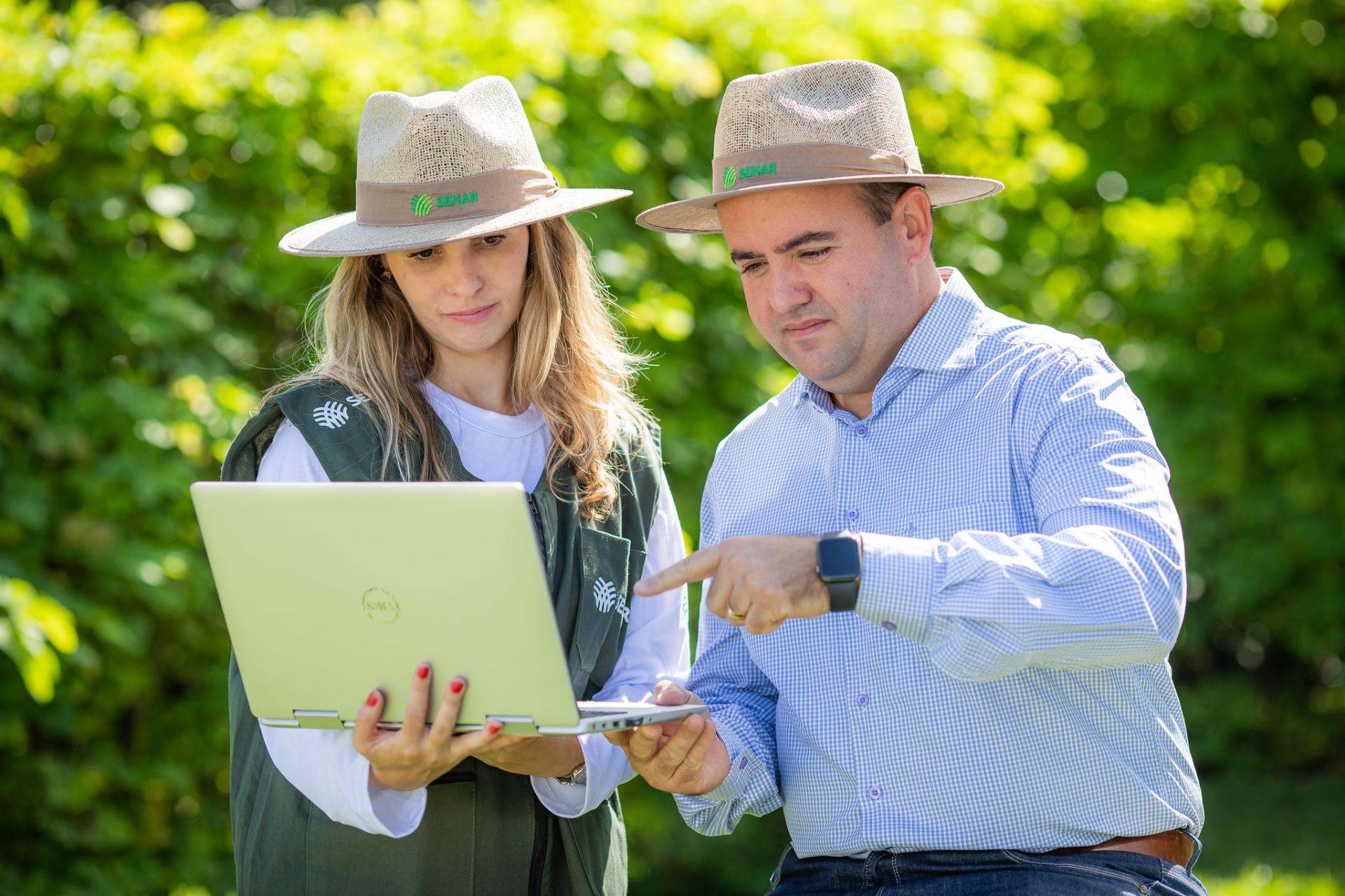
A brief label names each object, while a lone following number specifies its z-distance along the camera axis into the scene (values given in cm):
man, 587
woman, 610
